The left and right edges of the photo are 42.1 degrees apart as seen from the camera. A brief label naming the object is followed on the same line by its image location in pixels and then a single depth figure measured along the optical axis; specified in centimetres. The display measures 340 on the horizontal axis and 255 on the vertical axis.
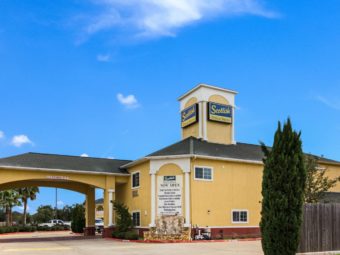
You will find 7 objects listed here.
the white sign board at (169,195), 3083
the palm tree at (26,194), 6147
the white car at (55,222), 6253
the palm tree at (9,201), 5731
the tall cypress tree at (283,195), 1471
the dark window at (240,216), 3228
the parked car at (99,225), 4697
